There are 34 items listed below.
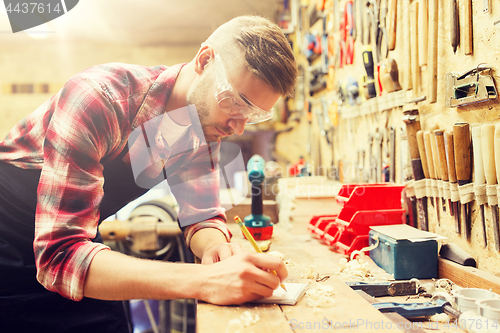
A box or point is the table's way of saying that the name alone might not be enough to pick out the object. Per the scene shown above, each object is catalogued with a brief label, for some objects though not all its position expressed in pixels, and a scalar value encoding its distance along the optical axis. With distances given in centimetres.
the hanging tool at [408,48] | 150
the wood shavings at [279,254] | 124
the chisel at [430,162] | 124
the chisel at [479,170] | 102
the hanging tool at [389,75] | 160
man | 78
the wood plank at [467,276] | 94
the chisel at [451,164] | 112
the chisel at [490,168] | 97
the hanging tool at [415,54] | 142
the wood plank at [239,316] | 68
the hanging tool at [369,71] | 183
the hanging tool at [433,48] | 128
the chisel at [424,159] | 128
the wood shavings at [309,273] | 102
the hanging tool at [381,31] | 172
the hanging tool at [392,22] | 160
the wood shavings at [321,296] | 80
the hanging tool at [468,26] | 111
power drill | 165
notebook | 81
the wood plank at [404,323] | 74
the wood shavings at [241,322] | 67
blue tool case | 107
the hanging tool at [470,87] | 101
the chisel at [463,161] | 107
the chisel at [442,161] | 116
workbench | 68
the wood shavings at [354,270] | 108
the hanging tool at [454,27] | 117
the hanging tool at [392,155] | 167
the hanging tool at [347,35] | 216
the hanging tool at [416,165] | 132
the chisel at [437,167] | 120
